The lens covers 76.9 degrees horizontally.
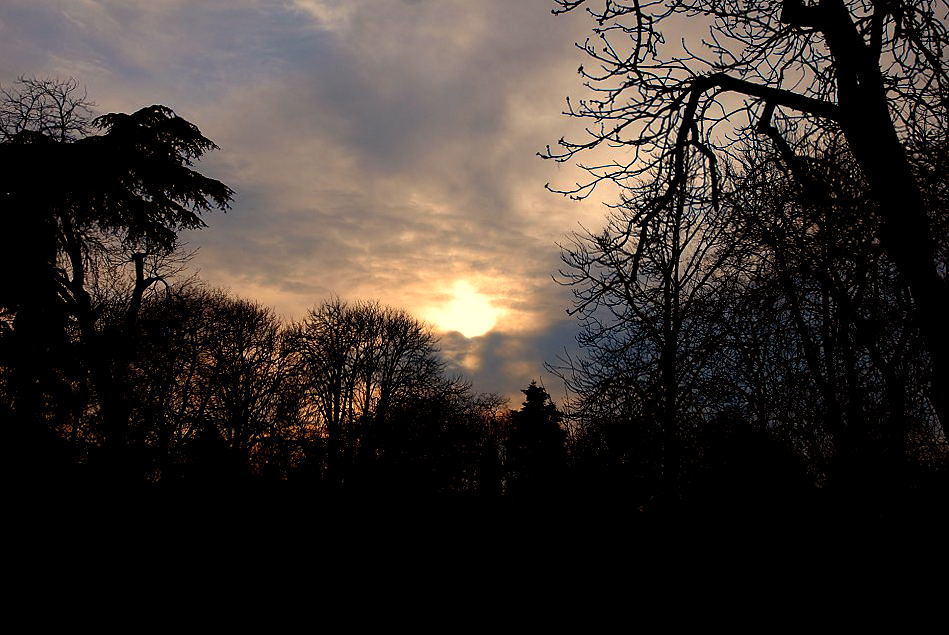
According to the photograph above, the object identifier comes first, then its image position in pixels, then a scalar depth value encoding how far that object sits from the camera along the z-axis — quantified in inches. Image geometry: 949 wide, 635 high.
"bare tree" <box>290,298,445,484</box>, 1256.2
